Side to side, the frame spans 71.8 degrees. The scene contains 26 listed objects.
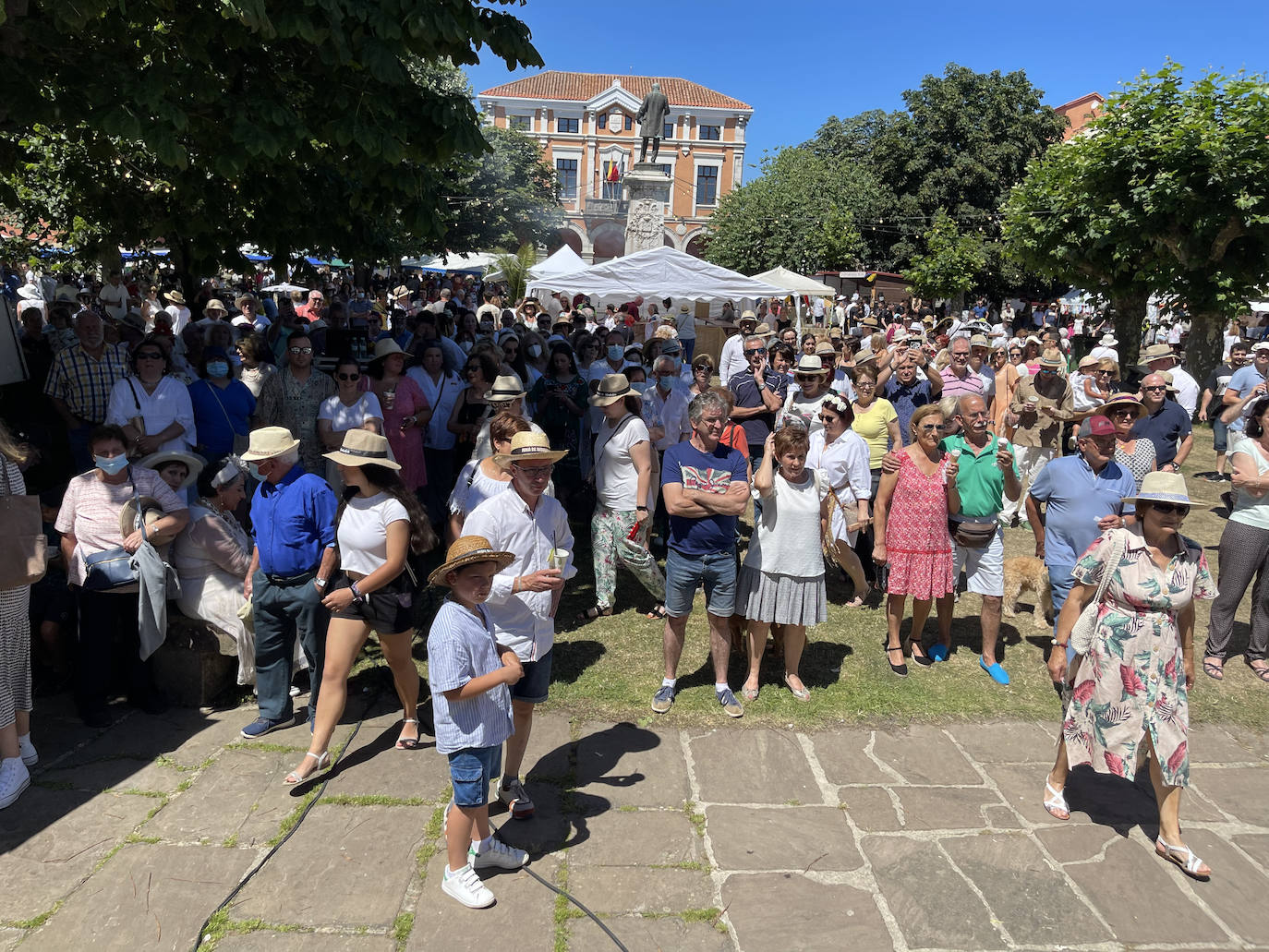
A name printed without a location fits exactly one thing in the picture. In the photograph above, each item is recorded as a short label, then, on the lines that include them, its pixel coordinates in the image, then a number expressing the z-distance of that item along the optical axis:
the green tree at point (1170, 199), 10.75
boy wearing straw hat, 3.17
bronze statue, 30.17
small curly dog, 6.75
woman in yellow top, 6.89
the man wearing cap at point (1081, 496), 5.11
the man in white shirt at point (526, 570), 3.74
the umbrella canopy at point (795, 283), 20.42
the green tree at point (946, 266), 25.19
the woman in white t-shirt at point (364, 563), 4.14
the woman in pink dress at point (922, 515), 5.51
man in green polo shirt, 5.62
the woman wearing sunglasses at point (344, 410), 6.04
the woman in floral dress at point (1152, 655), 3.75
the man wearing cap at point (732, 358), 11.01
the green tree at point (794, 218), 32.88
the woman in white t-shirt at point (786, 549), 5.00
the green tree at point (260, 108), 4.48
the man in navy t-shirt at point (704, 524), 4.89
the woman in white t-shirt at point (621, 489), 5.91
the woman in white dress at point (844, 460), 5.93
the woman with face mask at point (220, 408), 6.53
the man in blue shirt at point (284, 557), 4.39
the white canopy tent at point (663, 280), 12.96
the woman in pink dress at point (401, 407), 6.60
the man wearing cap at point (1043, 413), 8.33
